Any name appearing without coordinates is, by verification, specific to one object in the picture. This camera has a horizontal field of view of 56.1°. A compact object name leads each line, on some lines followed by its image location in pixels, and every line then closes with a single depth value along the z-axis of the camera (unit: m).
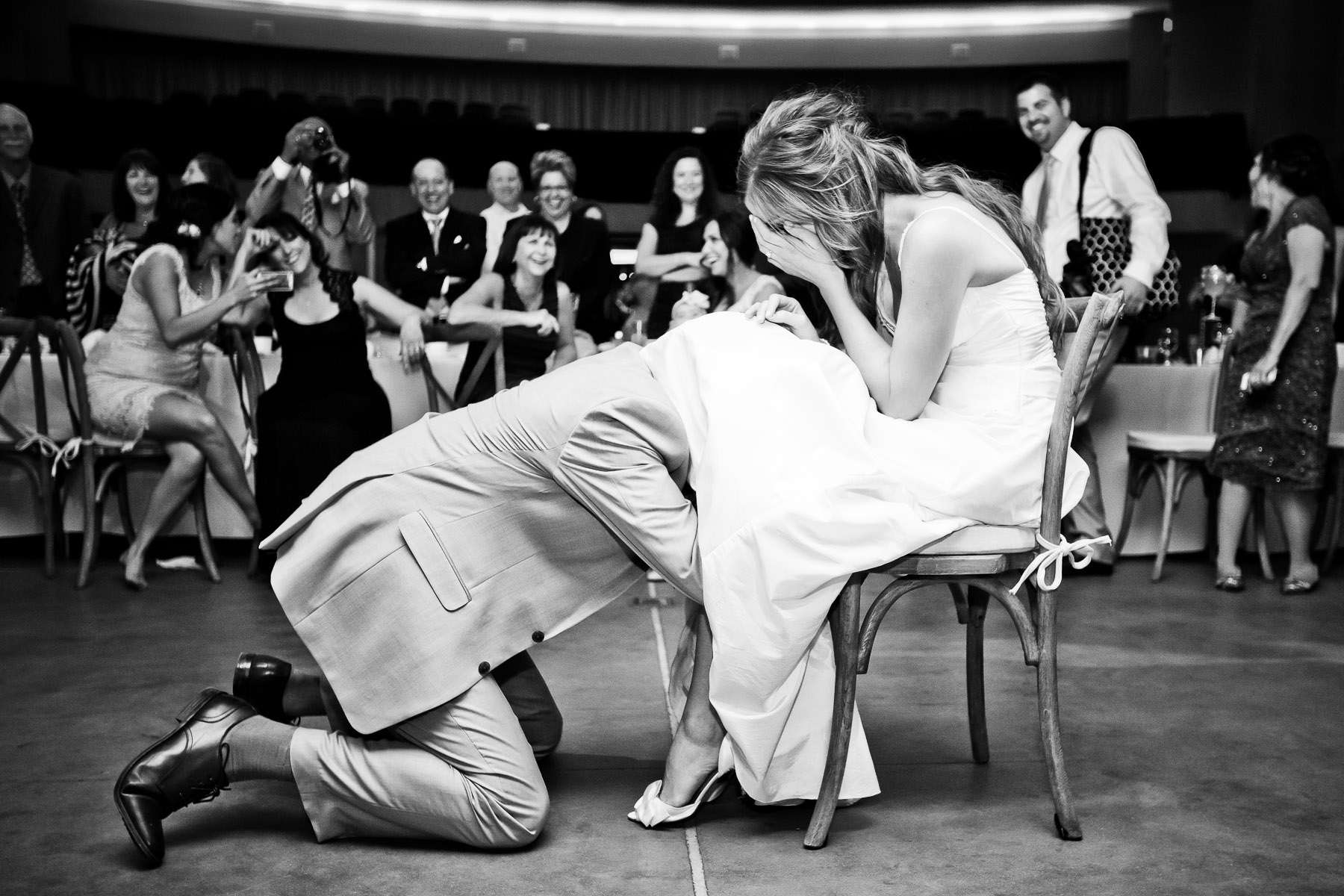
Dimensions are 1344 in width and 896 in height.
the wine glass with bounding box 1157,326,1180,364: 5.07
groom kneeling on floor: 1.87
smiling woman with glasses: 5.46
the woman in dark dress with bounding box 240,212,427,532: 4.19
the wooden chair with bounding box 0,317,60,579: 4.38
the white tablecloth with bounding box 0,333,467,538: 4.76
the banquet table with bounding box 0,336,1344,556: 4.78
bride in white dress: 1.81
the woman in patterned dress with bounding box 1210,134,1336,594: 4.12
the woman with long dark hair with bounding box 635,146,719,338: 4.98
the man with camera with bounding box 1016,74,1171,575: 4.40
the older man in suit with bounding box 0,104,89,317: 5.94
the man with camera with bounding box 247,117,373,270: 5.07
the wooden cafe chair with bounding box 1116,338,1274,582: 4.43
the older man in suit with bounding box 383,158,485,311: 5.72
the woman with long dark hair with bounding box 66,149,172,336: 5.21
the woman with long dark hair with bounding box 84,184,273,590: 4.36
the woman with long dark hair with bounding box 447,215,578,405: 4.45
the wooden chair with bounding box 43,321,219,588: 4.27
